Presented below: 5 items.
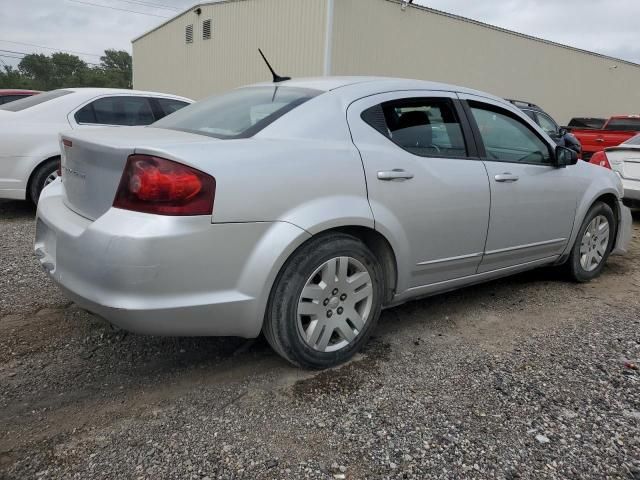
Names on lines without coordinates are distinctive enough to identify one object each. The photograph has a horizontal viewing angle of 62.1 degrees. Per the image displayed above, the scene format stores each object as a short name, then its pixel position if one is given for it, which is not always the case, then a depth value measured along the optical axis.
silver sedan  2.19
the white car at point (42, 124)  5.59
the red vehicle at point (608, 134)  11.98
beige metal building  14.27
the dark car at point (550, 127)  9.04
